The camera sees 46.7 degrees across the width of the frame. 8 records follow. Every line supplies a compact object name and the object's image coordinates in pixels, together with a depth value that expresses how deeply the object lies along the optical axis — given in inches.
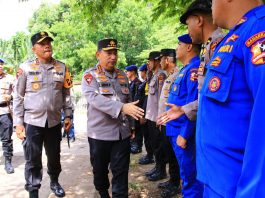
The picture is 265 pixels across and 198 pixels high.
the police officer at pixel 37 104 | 160.1
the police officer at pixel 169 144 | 172.4
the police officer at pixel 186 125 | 113.9
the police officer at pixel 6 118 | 243.0
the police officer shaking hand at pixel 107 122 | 143.3
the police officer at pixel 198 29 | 98.1
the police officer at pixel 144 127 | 249.0
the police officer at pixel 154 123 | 203.9
